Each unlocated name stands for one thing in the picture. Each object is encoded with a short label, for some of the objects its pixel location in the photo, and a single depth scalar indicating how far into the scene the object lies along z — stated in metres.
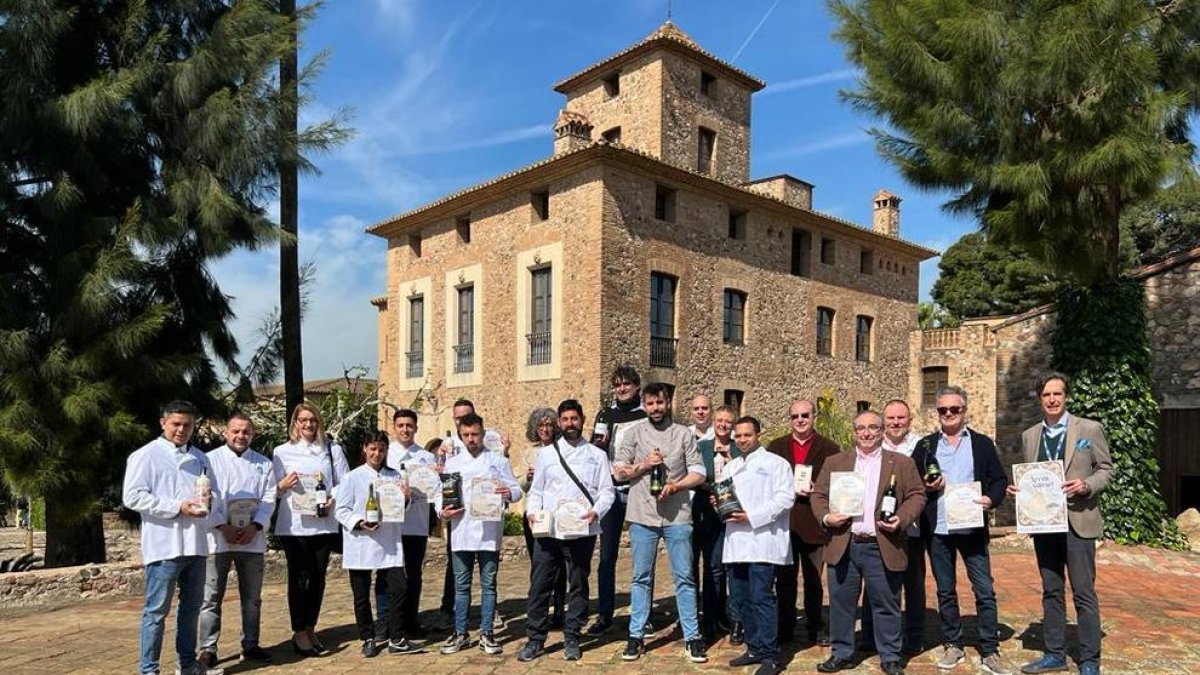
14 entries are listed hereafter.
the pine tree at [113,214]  9.21
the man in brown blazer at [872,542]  5.10
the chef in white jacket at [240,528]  5.45
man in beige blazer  5.09
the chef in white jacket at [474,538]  5.80
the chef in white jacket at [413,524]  6.12
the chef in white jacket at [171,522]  4.94
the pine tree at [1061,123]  9.86
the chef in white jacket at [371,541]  5.78
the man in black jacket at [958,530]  5.29
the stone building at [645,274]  18.22
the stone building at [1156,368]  13.16
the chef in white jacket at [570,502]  5.64
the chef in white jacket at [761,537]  5.21
